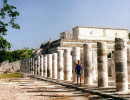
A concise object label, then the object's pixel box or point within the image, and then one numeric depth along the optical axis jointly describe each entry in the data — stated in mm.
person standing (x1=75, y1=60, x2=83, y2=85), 14416
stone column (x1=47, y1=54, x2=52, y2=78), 25334
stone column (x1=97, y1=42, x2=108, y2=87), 13055
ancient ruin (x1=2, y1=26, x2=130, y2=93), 10922
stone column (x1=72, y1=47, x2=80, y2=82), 17303
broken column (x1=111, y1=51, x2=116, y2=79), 24397
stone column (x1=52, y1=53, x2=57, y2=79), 23127
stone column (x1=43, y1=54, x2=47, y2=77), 27573
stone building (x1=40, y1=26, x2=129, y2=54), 50250
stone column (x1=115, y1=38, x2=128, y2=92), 10824
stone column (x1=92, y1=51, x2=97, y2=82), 21383
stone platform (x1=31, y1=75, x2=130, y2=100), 8822
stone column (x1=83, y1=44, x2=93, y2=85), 15109
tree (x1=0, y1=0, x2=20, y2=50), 25020
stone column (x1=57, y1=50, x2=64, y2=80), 21250
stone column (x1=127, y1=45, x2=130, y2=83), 16908
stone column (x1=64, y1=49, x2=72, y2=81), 19156
